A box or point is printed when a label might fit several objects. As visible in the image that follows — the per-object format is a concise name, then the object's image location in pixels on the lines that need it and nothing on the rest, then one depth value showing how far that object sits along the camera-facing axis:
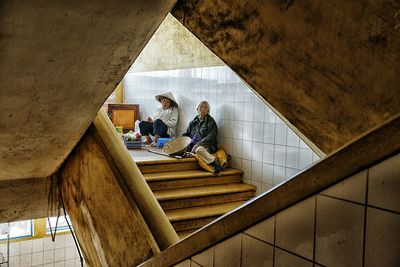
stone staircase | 4.32
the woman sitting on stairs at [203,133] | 5.64
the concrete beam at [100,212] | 2.65
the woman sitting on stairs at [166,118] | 6.98
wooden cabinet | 8.15
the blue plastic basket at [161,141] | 6.77
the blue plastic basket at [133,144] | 6.73
